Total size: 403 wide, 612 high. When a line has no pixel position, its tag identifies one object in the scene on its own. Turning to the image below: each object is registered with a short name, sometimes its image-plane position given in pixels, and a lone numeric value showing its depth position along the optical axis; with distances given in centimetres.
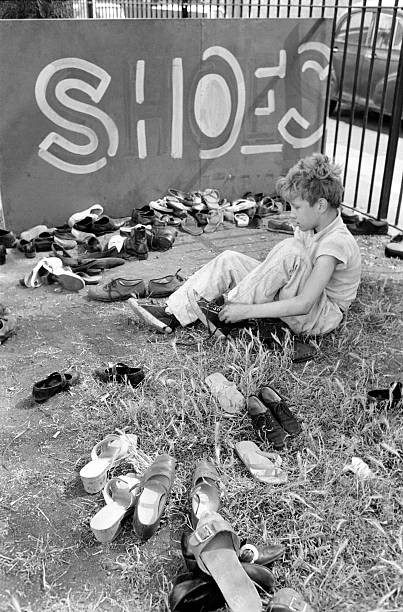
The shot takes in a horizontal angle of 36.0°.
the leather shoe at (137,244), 515
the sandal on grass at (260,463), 262
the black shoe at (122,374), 331
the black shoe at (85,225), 554
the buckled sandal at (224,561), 199
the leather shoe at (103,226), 561
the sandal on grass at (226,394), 308
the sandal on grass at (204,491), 242
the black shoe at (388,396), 307
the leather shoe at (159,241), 533
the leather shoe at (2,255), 499
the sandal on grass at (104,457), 259
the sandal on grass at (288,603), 199
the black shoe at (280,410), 293
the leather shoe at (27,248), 515
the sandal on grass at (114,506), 235
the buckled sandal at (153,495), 236
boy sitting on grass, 340
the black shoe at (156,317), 388
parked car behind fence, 923
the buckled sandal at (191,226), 578
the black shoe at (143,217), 573
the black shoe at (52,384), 319
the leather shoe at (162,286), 442
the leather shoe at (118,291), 439
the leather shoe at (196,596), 203
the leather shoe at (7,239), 521
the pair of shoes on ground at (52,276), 454
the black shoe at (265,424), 287
